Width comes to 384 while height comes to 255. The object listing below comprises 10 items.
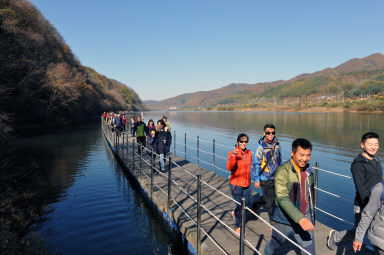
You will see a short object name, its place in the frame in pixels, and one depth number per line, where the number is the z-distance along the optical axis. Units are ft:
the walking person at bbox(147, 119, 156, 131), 34.36
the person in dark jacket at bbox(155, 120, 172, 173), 27.17
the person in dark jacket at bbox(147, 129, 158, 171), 28.21
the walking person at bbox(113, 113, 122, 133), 61.30
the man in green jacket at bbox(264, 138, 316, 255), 8.13
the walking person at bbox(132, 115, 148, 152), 36.14
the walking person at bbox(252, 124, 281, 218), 13.98
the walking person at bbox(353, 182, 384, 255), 8.18
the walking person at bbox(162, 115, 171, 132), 29.56
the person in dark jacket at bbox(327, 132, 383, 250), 9.96
